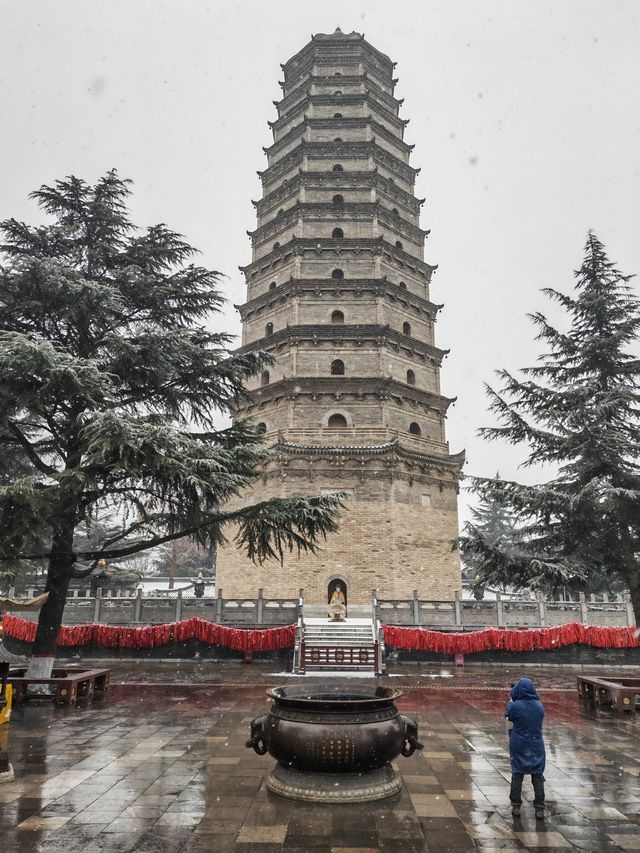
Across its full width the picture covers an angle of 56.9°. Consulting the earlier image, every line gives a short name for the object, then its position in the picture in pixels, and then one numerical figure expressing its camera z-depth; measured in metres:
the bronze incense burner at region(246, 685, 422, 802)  5.66
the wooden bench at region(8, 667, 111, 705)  10.62
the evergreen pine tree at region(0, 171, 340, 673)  9.74
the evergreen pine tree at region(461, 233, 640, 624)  13.15
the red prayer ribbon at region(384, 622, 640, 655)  18.17
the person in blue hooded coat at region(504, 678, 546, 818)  5.50
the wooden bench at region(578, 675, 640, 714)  10.36
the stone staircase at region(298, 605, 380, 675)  15.83
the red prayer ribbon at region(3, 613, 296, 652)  18.09
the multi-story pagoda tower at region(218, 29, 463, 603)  22.91
